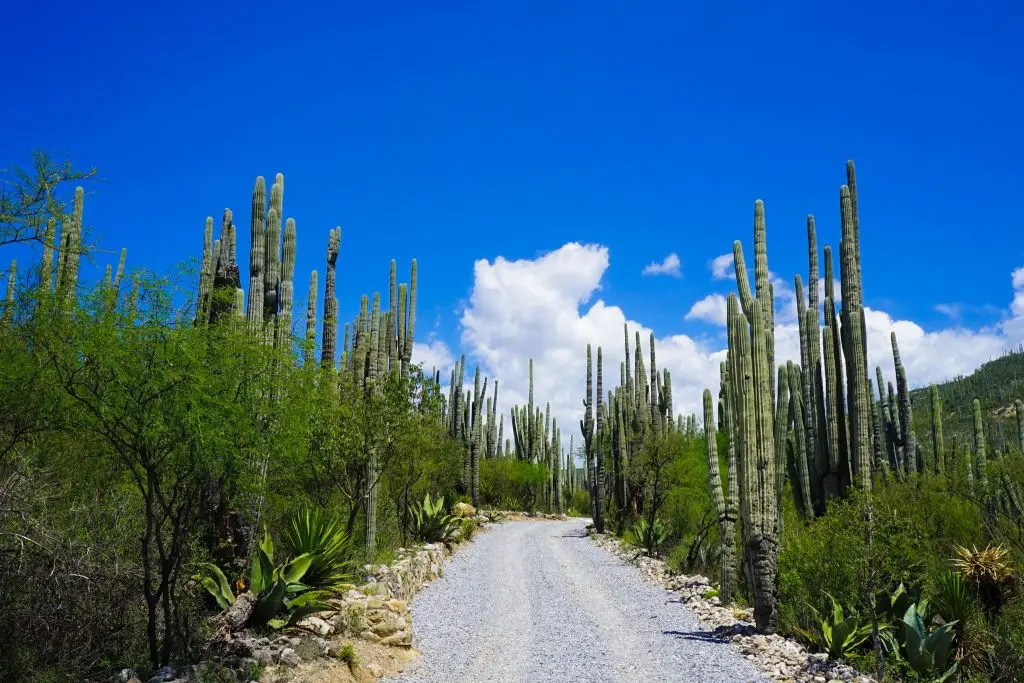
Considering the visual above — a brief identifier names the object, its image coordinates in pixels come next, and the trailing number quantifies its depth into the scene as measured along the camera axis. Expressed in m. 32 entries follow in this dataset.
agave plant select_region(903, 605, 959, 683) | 8.36
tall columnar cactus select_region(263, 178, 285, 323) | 11.73
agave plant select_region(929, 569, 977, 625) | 9.02
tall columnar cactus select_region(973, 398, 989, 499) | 13.91
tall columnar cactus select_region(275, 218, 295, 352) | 10.80
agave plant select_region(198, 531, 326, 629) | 8.88
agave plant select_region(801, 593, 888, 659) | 8.81
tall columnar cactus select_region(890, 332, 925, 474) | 21.50
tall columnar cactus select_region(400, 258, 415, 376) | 20.14
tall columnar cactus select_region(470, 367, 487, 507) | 32.28
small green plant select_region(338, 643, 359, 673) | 8.29
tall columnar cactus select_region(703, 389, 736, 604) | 12.44
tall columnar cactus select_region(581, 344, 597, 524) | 32.22
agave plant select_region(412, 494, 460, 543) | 19.22
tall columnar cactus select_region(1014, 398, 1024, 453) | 23.14
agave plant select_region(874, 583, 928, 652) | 8.84
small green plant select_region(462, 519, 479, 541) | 22.53
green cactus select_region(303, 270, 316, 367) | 11.77
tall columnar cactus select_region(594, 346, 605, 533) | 27.42
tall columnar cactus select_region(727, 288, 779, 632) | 10.29
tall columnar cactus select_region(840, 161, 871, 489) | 13.12
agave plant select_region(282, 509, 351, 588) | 10.05
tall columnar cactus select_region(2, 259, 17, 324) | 7.72
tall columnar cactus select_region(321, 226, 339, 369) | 14.89
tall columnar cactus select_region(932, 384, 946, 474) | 21.54
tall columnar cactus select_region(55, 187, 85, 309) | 7.62
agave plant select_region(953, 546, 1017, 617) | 9.18
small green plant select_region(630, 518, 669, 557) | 19.42
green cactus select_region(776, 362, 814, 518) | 16.58
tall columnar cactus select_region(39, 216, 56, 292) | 7.53
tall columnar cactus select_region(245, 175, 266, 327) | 11.28
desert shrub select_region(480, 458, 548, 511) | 37.62
